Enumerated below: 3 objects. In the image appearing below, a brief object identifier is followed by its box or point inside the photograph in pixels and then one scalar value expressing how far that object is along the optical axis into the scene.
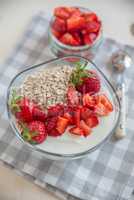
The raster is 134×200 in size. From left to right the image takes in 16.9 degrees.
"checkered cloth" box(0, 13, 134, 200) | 0.85
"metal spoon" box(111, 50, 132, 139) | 0.94
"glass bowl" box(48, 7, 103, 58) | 1.01
